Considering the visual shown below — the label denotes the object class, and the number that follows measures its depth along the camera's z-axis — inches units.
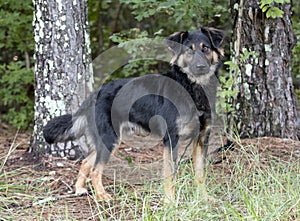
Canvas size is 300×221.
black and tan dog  319.0
